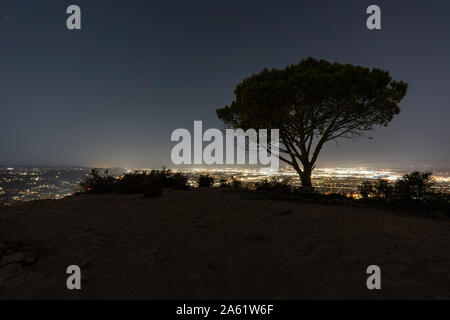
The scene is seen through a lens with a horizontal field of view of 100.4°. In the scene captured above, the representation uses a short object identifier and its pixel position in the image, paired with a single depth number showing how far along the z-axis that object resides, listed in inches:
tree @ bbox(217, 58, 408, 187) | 357.1
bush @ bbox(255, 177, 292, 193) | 381.4
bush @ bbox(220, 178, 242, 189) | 444.1
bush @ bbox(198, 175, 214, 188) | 467.2
